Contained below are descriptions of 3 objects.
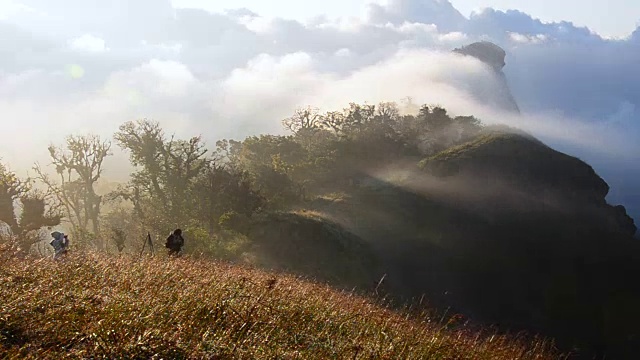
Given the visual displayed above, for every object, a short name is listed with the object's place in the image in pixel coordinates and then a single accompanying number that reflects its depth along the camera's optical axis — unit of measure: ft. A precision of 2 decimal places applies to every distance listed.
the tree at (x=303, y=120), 255.91
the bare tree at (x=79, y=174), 165.17
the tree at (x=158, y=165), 151.23
